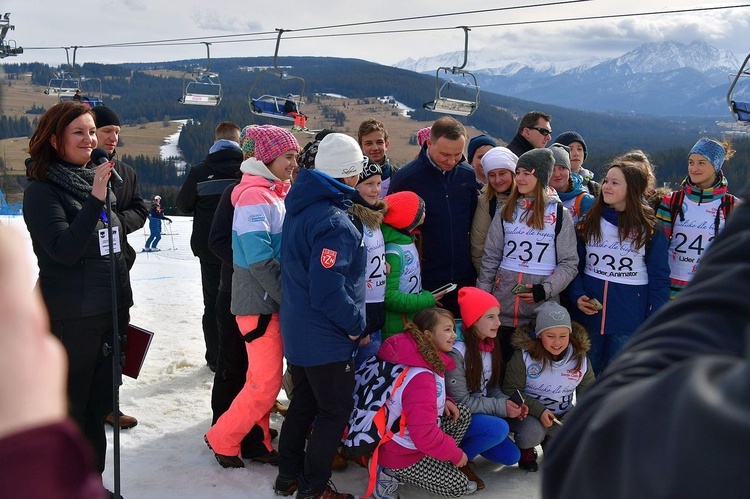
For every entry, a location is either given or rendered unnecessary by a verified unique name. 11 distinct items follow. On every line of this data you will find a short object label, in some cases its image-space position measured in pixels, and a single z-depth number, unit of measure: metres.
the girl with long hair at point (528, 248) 4.00
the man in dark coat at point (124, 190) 3.95
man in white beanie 3.13
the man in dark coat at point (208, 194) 4.85
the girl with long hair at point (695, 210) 4.29
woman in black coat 2.80
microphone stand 2.59
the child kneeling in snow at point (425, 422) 3.38
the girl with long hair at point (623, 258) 4.10
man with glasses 5.11
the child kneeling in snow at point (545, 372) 3.82
